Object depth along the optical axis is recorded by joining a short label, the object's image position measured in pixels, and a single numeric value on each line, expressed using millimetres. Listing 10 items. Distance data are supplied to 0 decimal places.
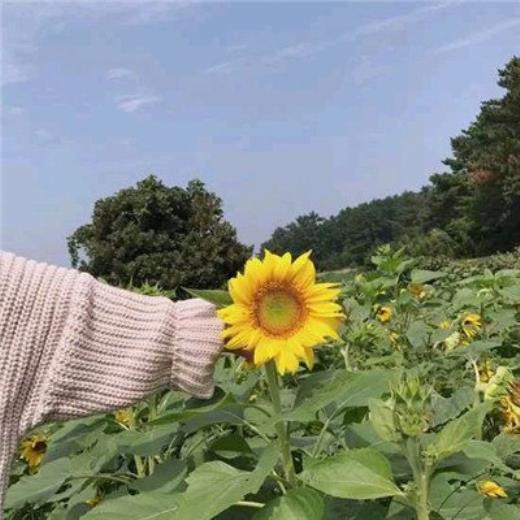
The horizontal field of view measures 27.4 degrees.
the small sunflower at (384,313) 2246
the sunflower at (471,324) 1955
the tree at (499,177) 25922
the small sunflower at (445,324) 2002
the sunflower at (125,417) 1527
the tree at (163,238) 14227
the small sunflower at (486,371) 1446
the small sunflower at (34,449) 1983
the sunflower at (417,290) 2303
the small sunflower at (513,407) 1078
